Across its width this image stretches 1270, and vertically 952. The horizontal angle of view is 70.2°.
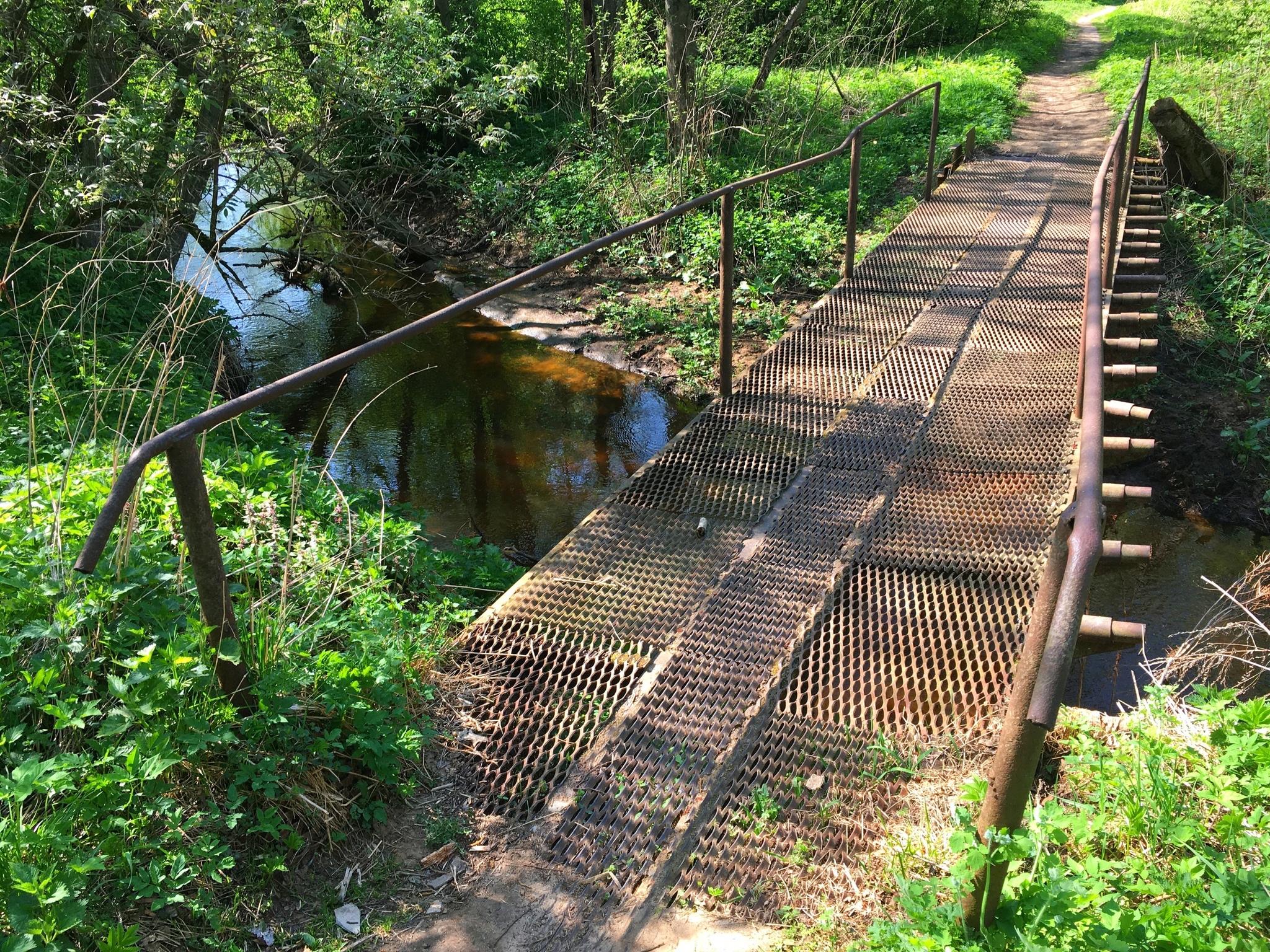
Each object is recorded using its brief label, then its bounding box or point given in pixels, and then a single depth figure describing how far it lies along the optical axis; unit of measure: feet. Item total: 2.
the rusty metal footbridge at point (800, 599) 7.82
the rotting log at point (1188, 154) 29.91
